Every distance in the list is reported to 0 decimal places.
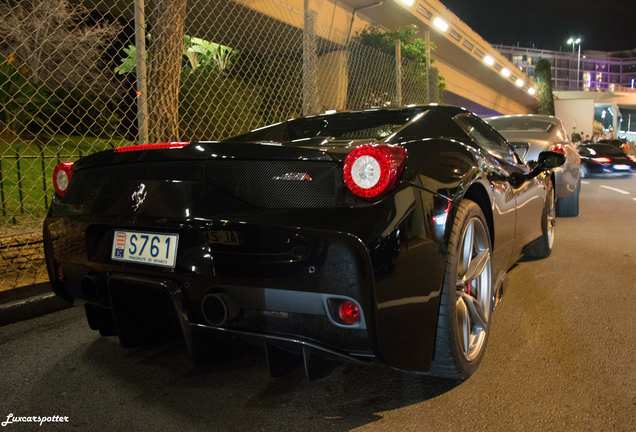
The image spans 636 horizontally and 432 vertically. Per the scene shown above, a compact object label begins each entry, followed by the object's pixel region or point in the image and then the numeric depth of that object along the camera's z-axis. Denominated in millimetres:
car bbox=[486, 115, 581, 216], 6633
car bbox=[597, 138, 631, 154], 17781
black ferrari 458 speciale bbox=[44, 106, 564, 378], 1907
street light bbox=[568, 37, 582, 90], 72312
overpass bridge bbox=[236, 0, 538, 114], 10898
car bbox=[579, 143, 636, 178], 16516
